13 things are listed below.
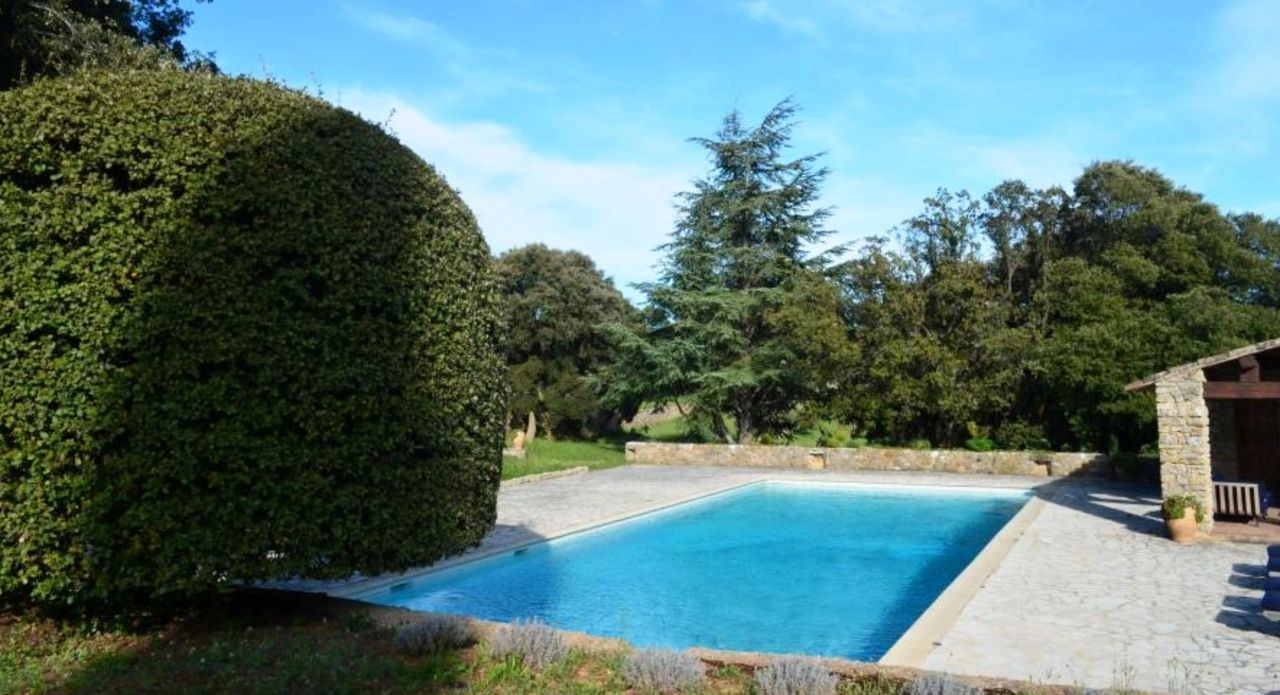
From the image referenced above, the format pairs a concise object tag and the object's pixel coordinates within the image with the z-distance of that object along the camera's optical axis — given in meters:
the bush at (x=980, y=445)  25.03
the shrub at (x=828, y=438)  29.89
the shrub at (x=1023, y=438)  25.39
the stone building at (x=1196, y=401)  12.19
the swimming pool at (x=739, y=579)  9.58
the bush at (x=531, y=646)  5.78
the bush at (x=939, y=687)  4.68
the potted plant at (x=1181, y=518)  11.79
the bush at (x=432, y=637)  6.02
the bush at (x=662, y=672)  5.24
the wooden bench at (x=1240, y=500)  12.88
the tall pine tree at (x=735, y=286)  30.22
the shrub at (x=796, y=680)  4.93
